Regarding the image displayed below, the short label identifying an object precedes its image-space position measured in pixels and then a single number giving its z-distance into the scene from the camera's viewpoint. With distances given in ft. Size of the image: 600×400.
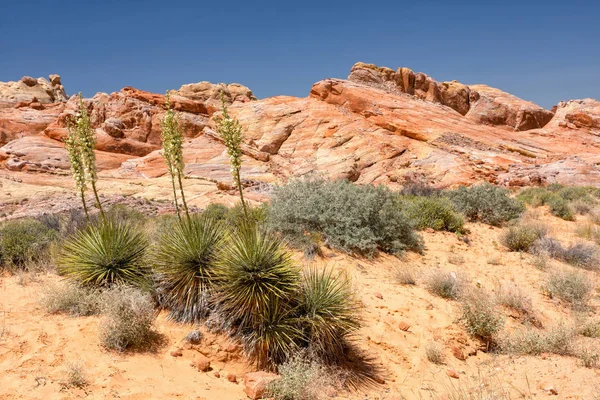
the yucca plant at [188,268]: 18.86
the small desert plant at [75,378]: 13.94
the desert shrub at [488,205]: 46.83
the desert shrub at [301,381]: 15.01
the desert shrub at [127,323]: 16.67
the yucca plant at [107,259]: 19.90
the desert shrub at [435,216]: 41.91
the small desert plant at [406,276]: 27.96
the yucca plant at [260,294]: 16.88
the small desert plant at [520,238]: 36.73
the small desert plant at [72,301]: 18.76
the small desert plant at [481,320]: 21.70
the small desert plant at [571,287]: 26.54
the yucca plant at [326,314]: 17.29
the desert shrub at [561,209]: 48.83
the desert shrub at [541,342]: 19.77
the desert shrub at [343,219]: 32.30
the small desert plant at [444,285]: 26.40
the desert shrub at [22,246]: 25.57
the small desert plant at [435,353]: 19.61
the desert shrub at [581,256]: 33.12
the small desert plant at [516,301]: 24.81
